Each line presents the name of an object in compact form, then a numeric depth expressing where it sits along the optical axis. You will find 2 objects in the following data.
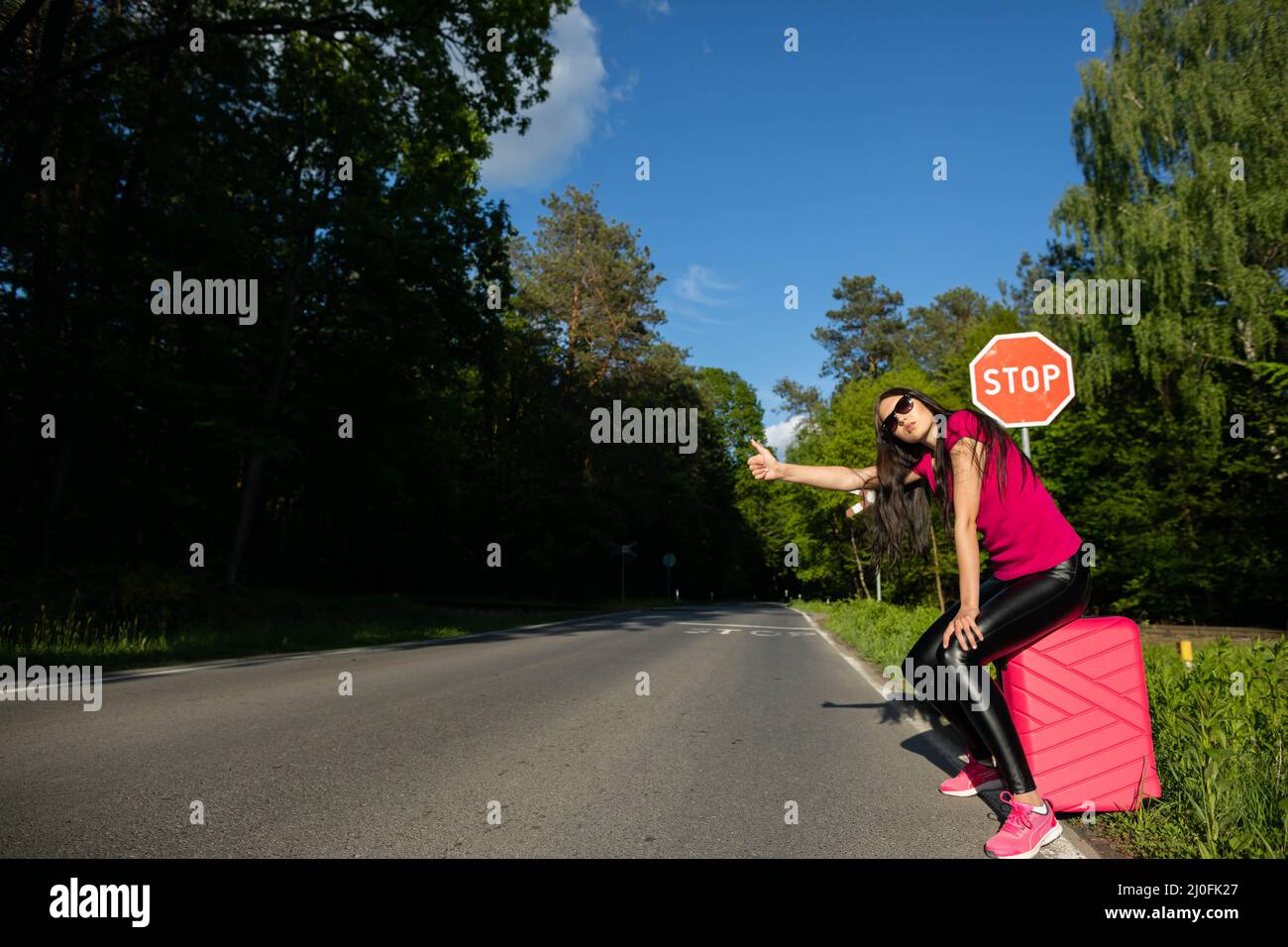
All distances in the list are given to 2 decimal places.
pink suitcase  3.26
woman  3.12
